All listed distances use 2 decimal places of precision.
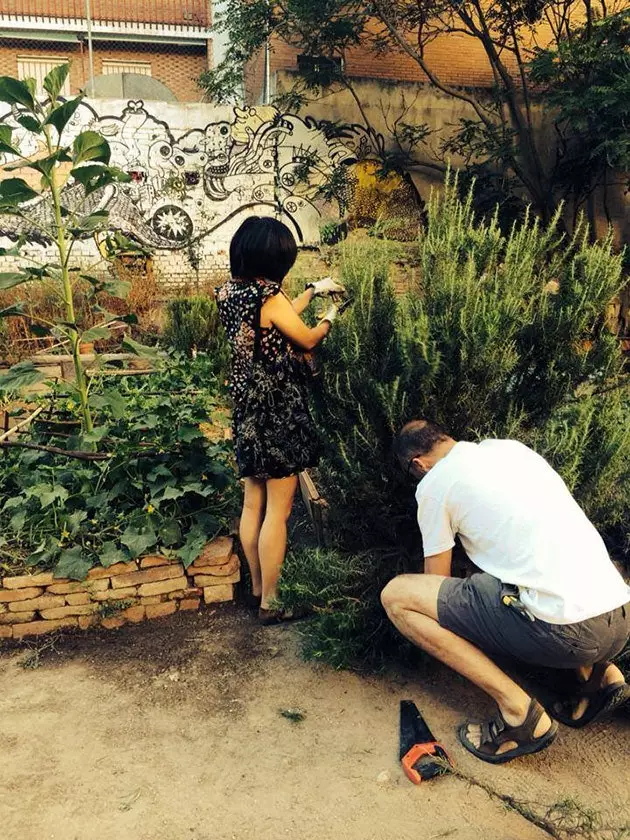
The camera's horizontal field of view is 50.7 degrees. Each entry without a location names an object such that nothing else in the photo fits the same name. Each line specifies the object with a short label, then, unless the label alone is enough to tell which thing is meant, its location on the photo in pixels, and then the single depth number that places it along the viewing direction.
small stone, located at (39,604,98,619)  3.29
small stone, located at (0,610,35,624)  3.26
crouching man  2.25
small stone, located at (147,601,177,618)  3.42
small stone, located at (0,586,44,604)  3.22
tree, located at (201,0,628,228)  10.36
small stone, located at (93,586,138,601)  3.31
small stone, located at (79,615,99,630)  3.34
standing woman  3.02
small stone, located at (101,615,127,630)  3.35
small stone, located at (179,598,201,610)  3.47
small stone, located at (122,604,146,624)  3.38
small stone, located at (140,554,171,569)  3.33
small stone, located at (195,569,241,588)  3.46
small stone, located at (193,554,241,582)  3.44
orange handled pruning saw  2.39
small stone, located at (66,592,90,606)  3.29
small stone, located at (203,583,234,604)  3.48
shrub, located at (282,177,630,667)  2.86
